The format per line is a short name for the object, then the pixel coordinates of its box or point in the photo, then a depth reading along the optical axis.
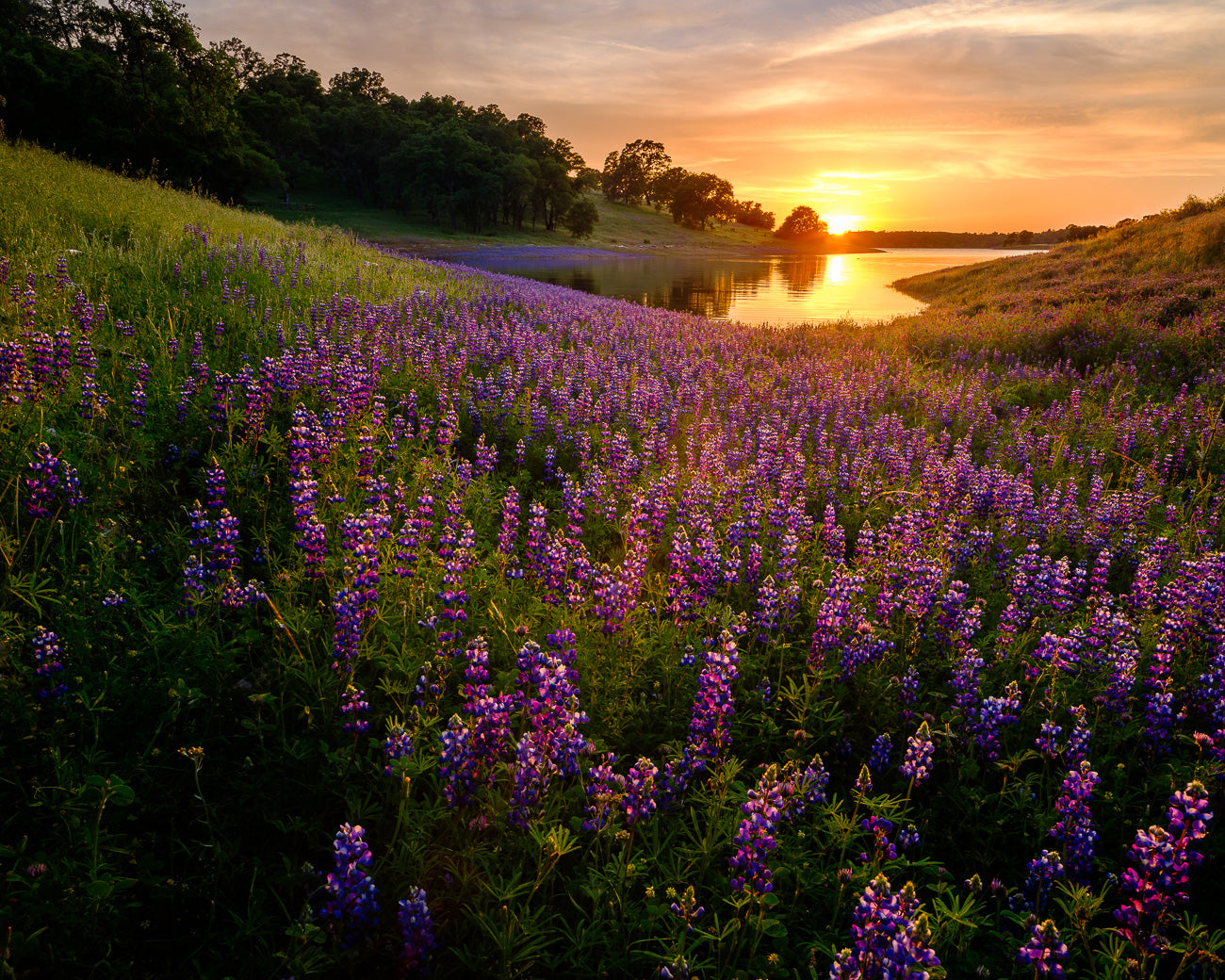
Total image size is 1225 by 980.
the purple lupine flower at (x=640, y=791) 2.89
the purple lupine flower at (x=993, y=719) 3.62
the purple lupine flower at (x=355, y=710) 3.11
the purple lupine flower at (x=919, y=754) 3.12
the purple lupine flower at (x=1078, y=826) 3.01
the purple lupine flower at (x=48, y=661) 2.97
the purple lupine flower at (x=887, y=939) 1.97
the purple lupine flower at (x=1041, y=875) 2.60
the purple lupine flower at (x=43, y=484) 3.75
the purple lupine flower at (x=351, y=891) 2.35
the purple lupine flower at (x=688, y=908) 2.48
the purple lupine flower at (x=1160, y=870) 2.47
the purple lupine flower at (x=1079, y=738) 3.51
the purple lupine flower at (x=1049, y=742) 3.56
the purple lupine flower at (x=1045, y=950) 2.16
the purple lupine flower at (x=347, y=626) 3.38
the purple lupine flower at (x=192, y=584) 3.57
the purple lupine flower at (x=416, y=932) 2.40
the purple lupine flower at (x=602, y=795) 2.92
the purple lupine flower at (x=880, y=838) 2.80
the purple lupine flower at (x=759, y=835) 2.49
